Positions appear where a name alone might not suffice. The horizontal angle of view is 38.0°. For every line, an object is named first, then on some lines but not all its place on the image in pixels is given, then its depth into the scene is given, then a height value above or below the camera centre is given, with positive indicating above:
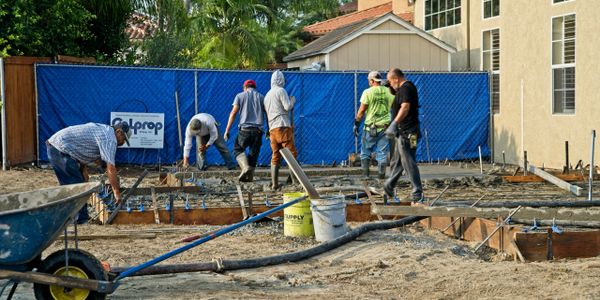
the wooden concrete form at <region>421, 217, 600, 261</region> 8.07 -1.24
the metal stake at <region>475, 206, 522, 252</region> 8.49 -1.12
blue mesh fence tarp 18.33 +0.28
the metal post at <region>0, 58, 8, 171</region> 16.70 -0.11
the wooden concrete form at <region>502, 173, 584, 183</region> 14.67 -1.13
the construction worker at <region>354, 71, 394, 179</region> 14.56 -0.06
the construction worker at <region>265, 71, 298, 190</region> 13.47 -0.13
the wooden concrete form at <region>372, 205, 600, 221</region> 8.94 -1.04
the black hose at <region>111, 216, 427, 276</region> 7.23 -1.28
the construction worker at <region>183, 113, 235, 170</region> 15.27 -0.34
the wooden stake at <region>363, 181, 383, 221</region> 9.96 -1.01
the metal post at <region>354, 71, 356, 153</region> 20.23 +0.55
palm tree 33.53 +3.21
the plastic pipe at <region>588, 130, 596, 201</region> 11.17 -1.03
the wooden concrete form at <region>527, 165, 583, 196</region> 12.40 -1.08
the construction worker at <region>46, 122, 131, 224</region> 9.02 -0.35
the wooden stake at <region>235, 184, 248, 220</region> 10.70 -1.14
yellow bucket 9.44 -1.15
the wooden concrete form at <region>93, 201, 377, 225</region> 10.80 -1.25
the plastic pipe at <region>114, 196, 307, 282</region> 6.51 -1.05
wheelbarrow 5.94 -1.01
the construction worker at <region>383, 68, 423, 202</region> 11.20 -0.26
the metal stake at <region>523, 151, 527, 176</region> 15.00 -0.94
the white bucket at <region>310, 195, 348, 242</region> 8.91 -1.05
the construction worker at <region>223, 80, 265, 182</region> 14.33 -0.21
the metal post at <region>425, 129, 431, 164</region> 20.70 -0.72
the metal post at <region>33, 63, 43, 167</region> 17.95 -0.15
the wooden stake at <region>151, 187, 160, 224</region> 10.77 -1.17
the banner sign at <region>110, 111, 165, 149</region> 18.78 -0.26
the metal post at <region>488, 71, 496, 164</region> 21.25 -0.32
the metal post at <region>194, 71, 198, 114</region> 19.16 +0.58
